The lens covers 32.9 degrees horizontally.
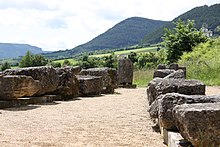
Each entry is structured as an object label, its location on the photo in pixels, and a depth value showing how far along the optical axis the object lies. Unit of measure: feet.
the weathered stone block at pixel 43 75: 37.24
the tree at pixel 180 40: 107.65
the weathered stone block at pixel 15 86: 33.81
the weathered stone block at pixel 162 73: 49.29
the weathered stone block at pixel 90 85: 46.78
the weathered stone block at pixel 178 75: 30.95
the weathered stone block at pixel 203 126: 12.54
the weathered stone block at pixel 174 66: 62.78
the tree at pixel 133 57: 168.50
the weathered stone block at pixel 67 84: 42.90
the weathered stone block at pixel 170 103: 16.15
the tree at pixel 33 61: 139.33
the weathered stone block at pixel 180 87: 20.26
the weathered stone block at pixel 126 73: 66.28
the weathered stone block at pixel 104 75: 52.85
